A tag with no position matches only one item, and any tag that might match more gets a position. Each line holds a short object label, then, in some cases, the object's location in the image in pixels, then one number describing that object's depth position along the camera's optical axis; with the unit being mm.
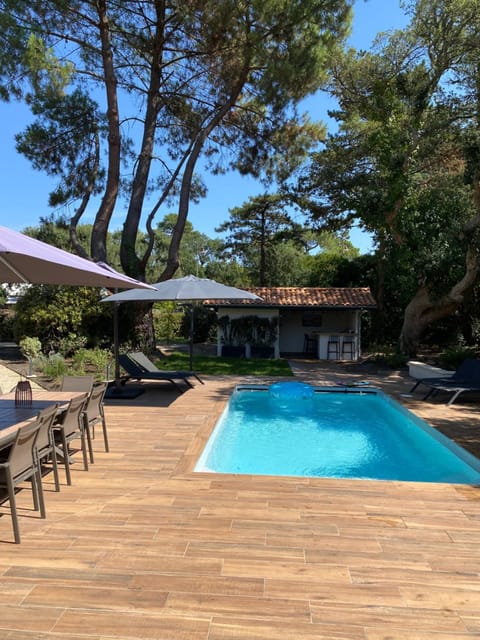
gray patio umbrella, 9219
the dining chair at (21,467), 3291
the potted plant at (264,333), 18438
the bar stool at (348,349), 17766
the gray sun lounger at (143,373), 9695
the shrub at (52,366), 11227
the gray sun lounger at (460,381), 8828
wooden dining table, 3773
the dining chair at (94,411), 5129
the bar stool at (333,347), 17891
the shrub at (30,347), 13102
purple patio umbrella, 3383
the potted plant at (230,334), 18422
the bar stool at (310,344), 19969
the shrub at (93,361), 12002
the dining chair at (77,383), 6230
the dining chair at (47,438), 3883
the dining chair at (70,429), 4465
